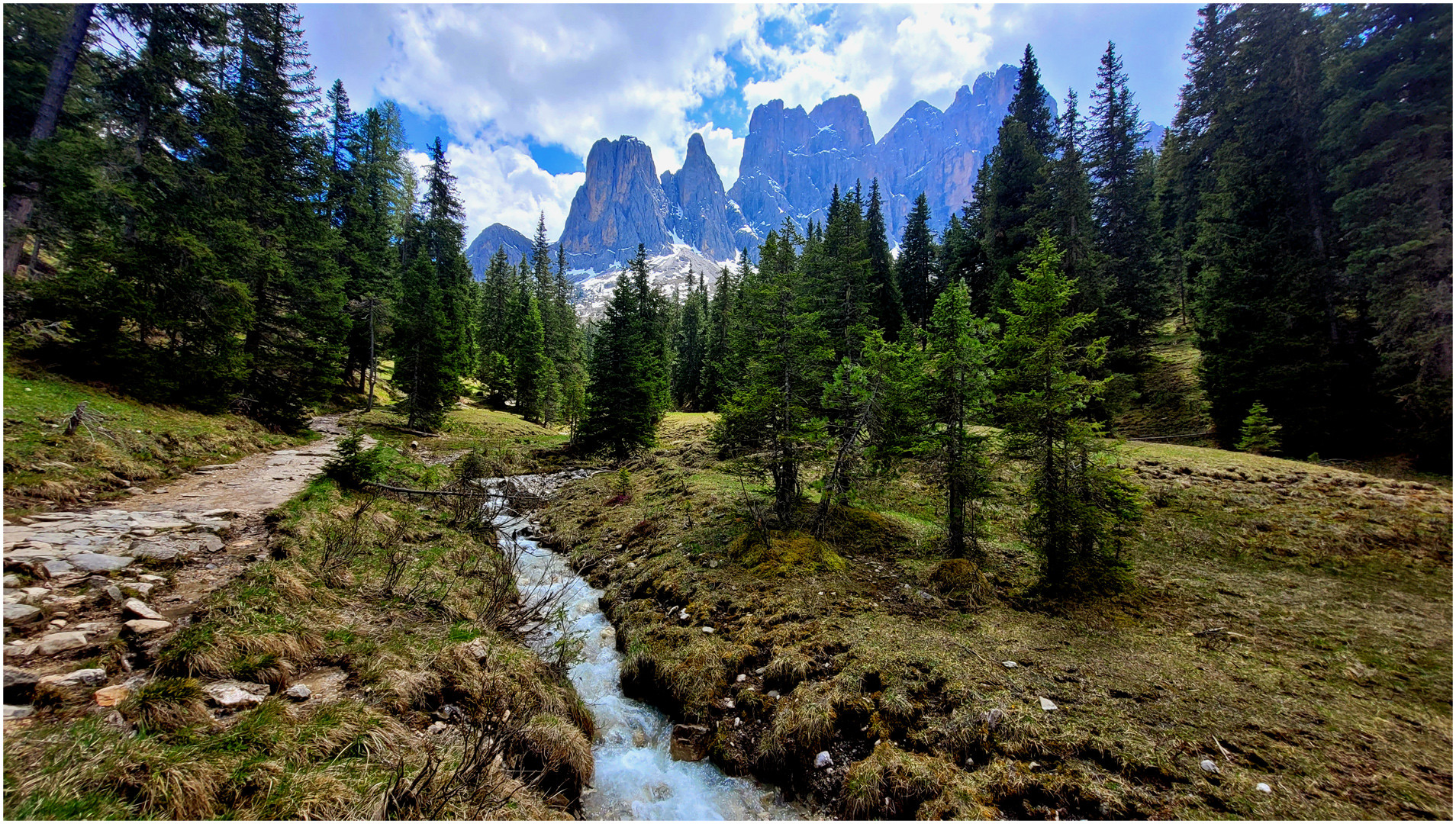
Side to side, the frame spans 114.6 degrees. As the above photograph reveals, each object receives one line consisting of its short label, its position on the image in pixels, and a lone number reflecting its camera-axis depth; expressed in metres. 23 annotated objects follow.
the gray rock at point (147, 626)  4.57
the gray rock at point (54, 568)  5.05
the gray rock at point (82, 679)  3.66
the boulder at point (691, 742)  5.90
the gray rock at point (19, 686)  3.43
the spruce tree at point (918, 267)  38.34
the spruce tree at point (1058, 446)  8.06
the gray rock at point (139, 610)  4.81
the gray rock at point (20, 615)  4.23
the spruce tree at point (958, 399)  9.83
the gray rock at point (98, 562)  5.46
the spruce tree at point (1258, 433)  15.76
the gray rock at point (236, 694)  4.02
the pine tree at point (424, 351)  27.38
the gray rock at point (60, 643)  3.99
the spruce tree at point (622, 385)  25.12
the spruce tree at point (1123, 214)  25.03
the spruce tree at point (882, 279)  33.31
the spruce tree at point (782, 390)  11.64
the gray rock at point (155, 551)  6.18
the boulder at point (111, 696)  3.60
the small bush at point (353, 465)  11.00
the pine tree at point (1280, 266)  16.20
